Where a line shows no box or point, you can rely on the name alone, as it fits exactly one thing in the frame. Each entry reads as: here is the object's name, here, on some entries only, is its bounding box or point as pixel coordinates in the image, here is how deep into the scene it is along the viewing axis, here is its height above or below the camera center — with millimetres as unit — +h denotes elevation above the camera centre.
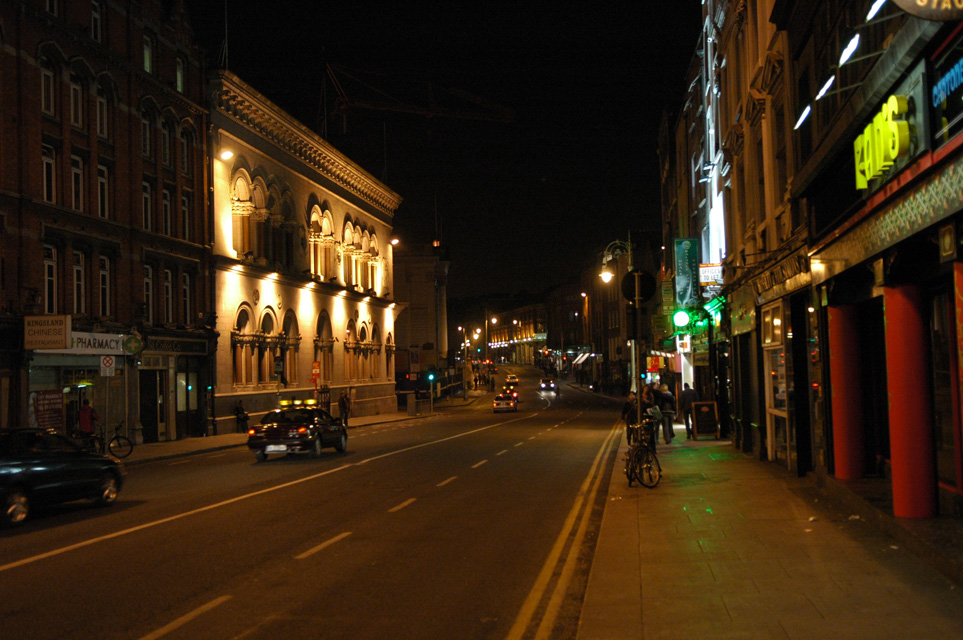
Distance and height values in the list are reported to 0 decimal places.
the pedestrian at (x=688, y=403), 30094 -1502
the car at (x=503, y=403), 61656 -2589
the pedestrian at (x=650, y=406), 21516 -1144
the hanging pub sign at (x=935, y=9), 6762 +2622
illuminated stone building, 41188 +6101
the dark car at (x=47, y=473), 13344 -1523
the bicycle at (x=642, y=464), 16328 -1891
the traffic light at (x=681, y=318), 31297 +1493
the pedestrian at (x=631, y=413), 21783 -1264
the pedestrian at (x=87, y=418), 27438 -1274
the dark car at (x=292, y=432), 24703 -1708
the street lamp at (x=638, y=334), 15727 +529
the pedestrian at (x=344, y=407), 48625 -2042
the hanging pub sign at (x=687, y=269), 30250 +3094
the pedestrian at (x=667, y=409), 27688 -1548
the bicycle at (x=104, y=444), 27219 -2114
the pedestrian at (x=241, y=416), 39844 -1937
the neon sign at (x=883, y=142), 9266 +2364
